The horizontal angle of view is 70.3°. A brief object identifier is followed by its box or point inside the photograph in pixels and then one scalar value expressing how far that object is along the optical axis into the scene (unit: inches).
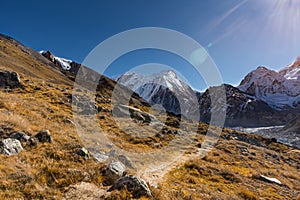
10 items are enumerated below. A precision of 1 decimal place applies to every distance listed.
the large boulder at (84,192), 300.6
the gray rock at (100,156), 490.4
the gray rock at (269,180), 691.6
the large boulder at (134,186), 318.7
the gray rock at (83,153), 464.2
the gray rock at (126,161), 506.6
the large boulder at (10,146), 400.5
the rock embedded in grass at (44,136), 516.7
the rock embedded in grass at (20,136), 483.3
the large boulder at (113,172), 374.6
